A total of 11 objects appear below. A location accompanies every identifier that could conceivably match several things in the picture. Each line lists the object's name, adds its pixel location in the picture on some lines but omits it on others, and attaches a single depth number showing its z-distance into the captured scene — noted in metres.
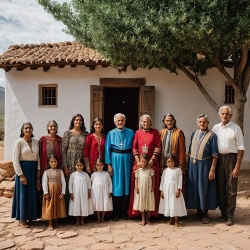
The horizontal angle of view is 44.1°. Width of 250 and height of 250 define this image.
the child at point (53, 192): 4.74
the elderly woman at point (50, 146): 4.89
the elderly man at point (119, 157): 5.01
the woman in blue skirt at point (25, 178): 4.77
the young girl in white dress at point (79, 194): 4.86
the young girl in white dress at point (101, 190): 4.96
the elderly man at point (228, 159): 4.85
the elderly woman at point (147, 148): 4.94
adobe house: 8.73
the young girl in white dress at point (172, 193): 4.81
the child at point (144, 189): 4.85
